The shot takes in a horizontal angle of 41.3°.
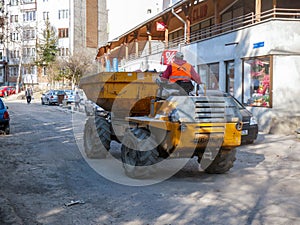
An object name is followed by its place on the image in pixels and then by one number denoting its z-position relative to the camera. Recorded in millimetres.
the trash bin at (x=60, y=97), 34719
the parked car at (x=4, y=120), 14073
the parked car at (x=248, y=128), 11946
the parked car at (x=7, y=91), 51281
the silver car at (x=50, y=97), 35000
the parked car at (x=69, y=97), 33938
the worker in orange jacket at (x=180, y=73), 7570
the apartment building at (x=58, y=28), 57969
